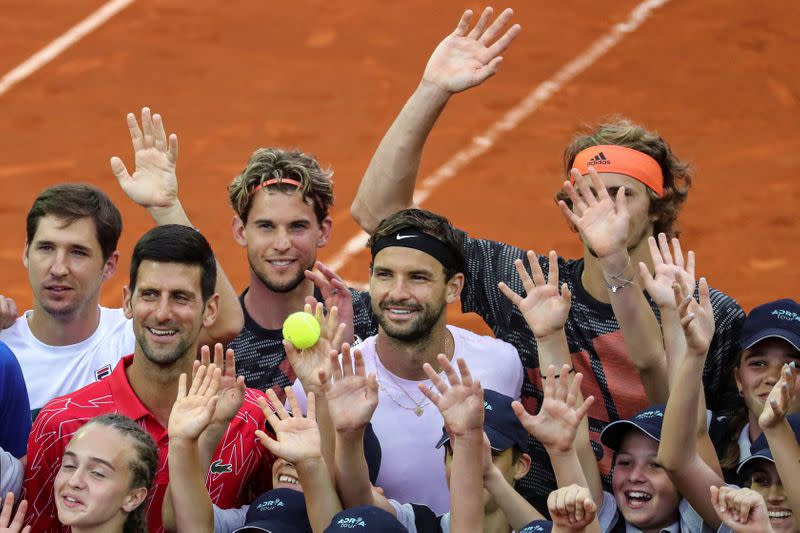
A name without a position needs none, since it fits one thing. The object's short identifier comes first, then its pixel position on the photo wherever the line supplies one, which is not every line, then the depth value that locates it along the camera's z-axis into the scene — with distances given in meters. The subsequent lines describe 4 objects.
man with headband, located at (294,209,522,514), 15.72
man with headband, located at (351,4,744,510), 16.62
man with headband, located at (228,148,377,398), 17.31
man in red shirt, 14.95
